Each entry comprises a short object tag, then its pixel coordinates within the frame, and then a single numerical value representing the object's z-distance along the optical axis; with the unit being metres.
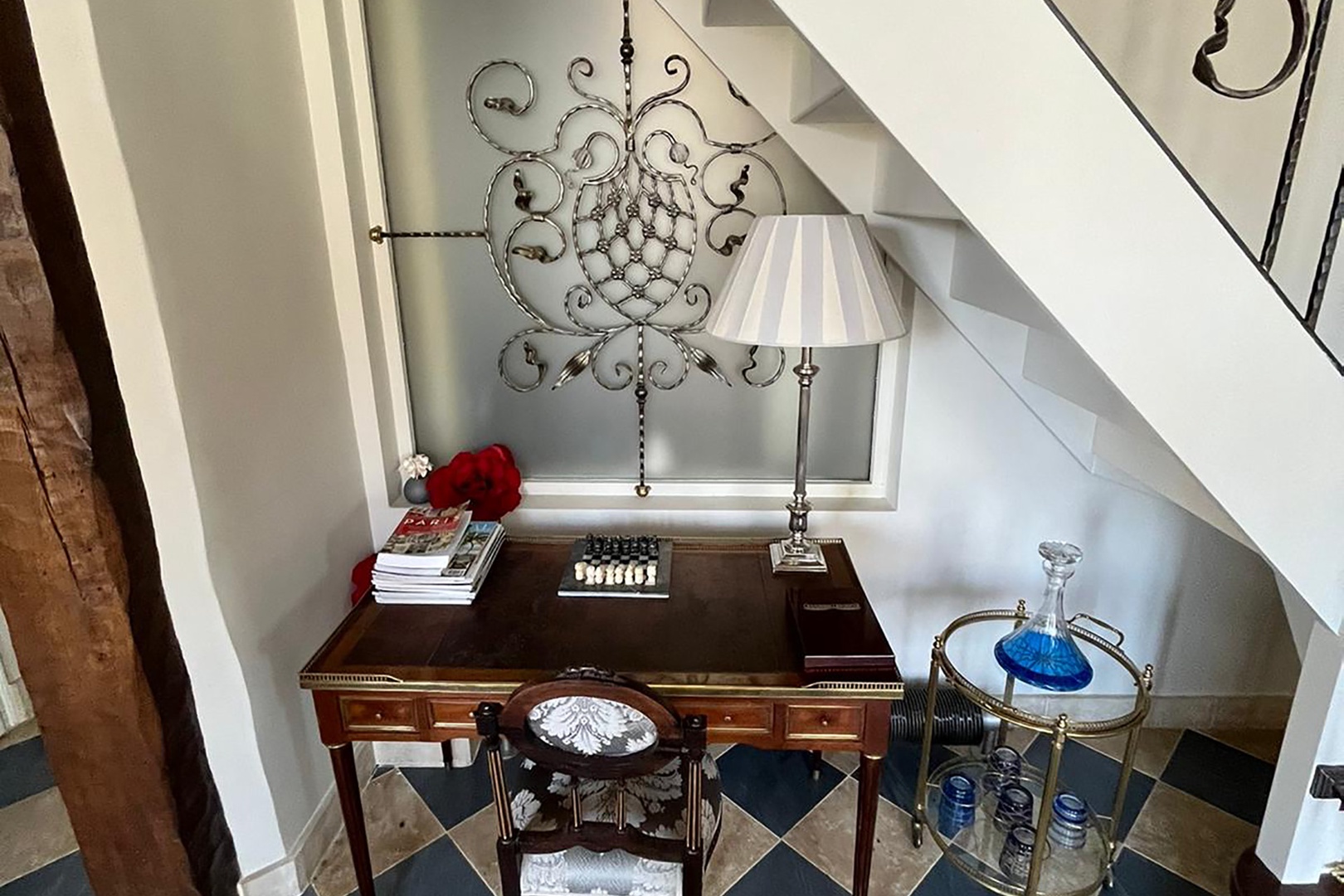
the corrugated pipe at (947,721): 2.13
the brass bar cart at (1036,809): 1.56
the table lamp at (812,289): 1.45
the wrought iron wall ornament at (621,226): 1.92
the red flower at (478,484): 1.99
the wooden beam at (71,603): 1.19
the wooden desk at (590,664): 1.46
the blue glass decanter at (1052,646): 1.64
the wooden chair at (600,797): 1.19
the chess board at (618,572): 1.74
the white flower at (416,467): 2.09
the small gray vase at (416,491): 2.07
